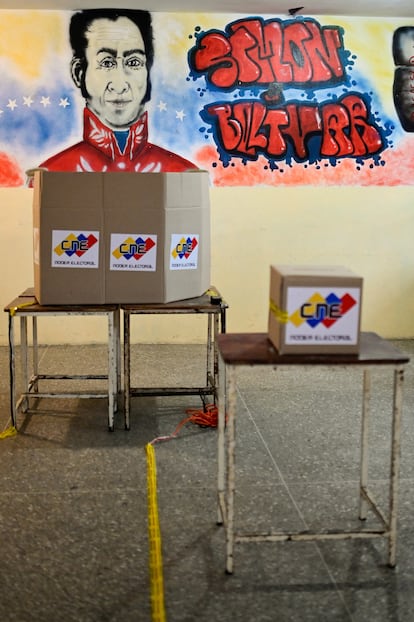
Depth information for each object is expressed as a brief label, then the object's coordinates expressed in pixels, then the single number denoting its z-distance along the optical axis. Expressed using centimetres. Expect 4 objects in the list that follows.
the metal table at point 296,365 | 219
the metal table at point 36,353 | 342
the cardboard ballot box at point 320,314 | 223
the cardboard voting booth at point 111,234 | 344
